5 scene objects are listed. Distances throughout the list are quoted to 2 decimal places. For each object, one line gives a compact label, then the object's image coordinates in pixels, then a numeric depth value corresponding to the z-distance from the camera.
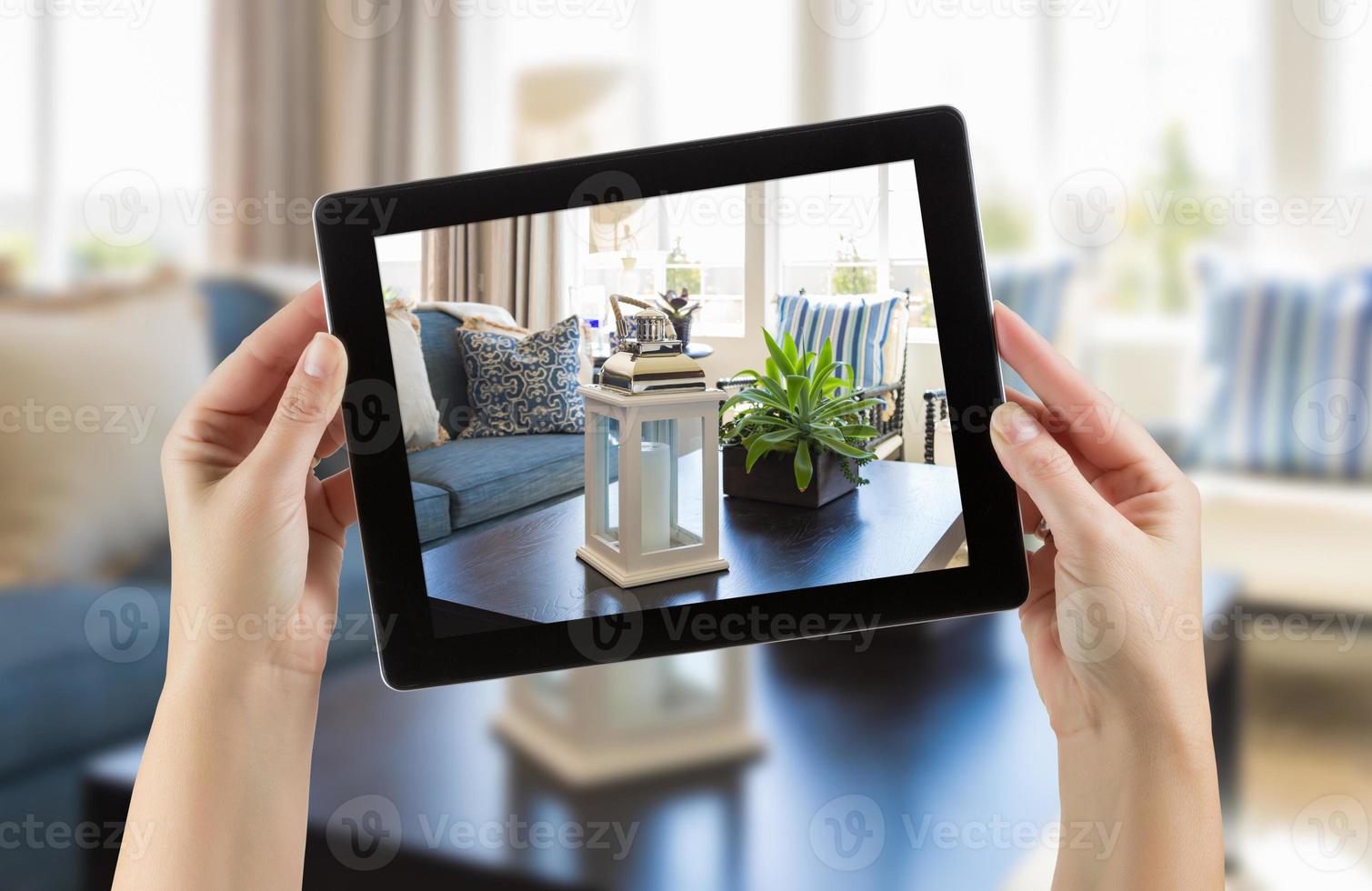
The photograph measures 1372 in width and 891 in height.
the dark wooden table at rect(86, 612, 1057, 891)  1.39
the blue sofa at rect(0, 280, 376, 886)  1.24
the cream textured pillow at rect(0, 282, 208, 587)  1.45
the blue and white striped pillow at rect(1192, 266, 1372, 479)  1.64
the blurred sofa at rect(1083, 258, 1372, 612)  1.64
